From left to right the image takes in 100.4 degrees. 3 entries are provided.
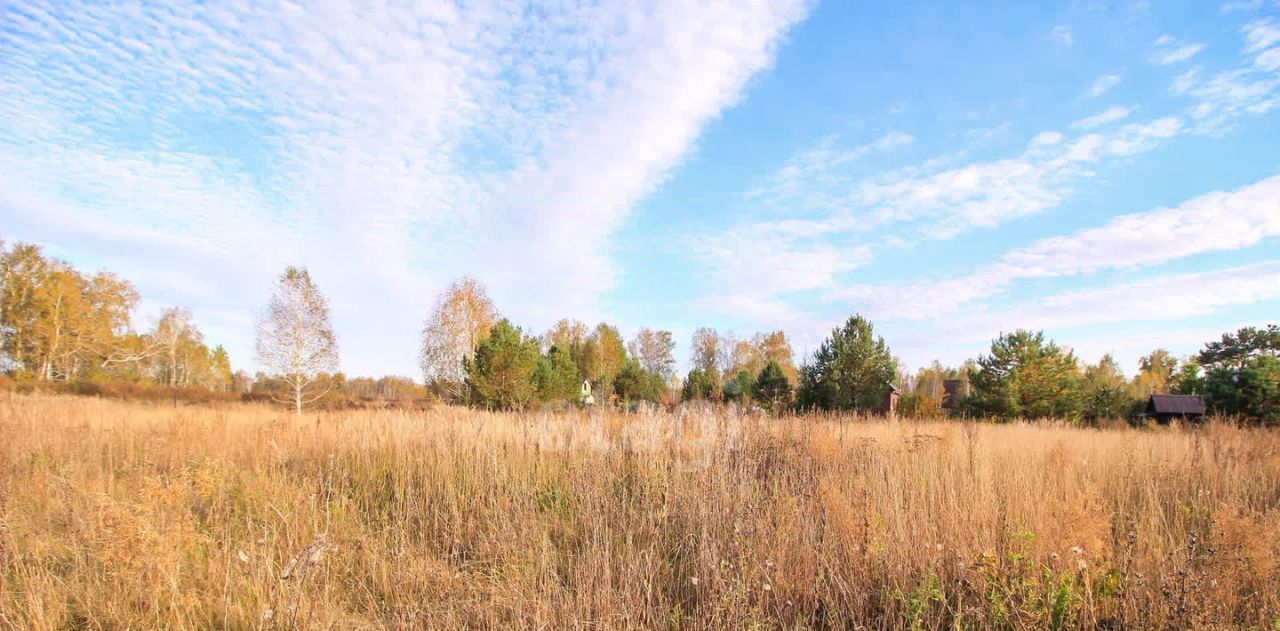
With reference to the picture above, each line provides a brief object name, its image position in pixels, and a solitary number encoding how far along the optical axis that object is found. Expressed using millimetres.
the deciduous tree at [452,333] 35594
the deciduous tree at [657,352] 67125
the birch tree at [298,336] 24984
